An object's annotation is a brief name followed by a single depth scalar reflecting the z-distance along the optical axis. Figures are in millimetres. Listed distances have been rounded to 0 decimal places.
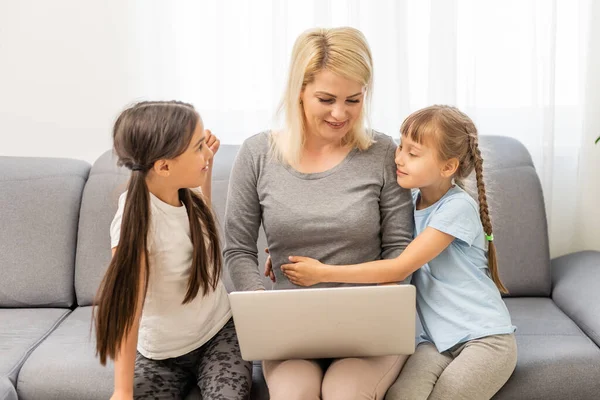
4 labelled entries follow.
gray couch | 2143
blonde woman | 1755
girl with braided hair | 1685
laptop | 1498
